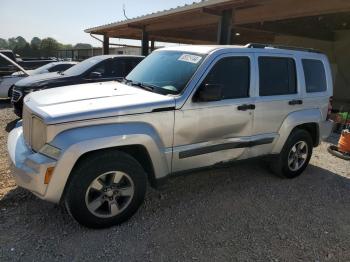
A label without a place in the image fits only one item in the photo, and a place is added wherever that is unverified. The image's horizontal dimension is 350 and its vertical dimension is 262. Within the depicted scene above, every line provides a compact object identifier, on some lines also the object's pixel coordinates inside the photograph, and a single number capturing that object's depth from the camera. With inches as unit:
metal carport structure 341.4
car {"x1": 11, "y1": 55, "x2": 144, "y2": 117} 313.7
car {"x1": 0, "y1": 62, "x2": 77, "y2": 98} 426.3
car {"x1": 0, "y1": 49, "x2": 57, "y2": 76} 453.4
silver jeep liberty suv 123.5
